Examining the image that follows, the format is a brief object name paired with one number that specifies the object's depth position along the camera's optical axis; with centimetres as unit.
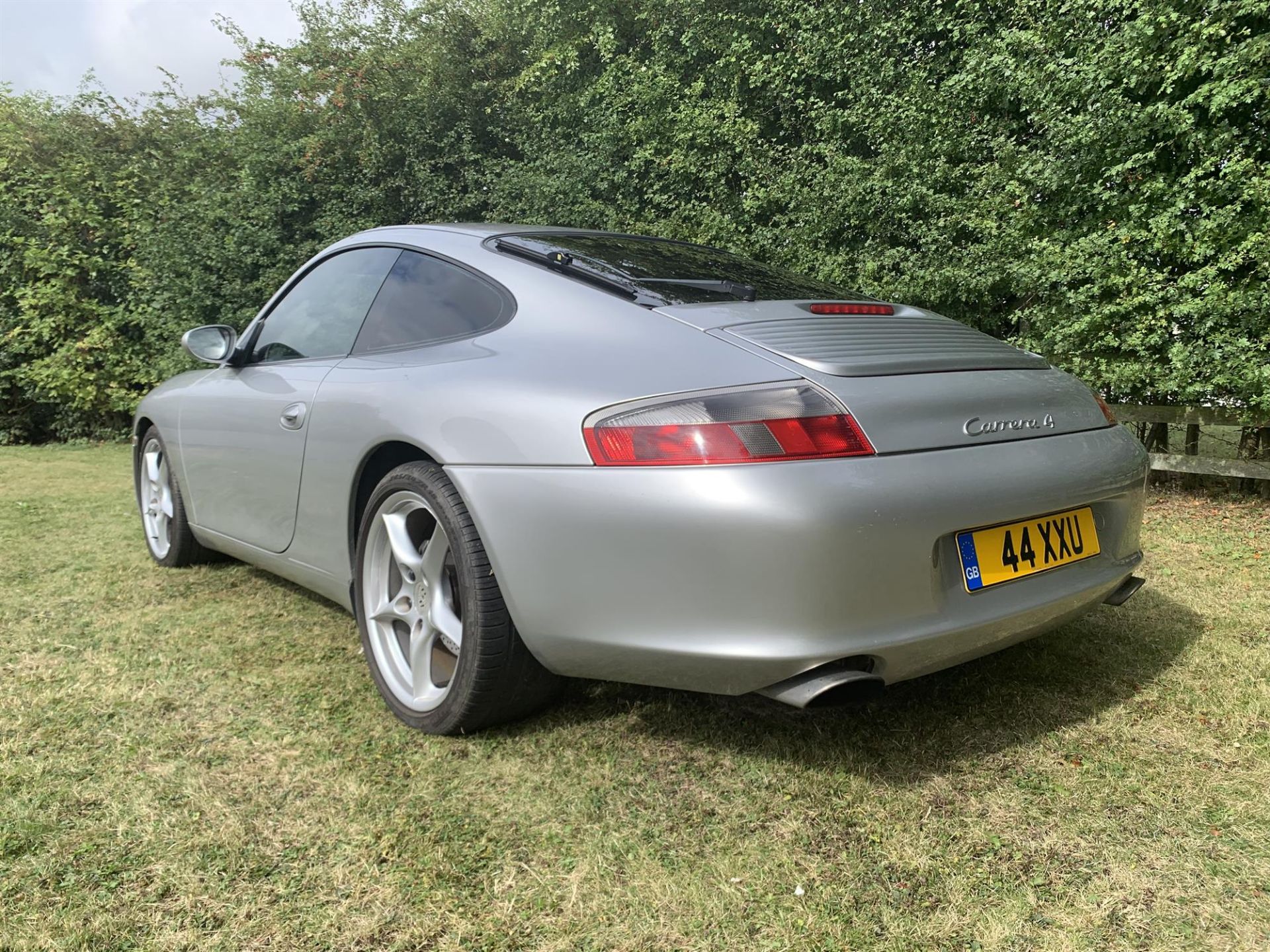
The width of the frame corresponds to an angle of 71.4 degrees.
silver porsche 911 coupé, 174
